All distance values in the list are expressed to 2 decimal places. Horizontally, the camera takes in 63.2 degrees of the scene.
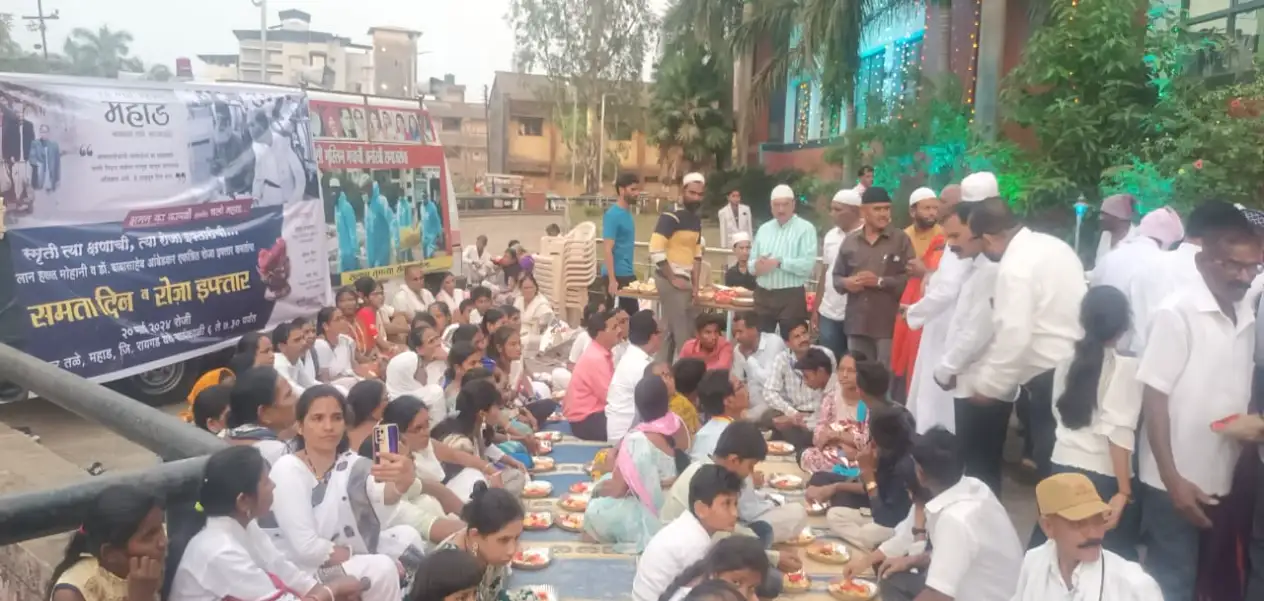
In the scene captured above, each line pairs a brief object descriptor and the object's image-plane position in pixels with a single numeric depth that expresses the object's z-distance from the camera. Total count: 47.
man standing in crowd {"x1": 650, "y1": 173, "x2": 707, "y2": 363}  7.97
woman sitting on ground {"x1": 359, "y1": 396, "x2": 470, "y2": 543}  4.58
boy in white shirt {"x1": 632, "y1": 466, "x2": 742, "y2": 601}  3.70
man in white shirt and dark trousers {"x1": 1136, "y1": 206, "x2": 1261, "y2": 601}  3.50
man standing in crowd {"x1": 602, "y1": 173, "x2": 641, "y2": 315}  8.16
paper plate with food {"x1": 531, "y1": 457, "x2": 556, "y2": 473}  6.14
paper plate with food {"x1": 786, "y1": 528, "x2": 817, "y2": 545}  5.04
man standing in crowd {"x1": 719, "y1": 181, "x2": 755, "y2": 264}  9.96
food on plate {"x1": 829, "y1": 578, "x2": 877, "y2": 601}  4.35
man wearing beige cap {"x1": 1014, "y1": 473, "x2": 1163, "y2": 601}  2.85
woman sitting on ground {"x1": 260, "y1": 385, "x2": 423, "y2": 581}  3.69
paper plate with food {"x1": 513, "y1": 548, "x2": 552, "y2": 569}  4.56
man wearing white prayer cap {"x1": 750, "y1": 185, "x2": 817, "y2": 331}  7.66
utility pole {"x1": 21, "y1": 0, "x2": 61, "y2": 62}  30.92
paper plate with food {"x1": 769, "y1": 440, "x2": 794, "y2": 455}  6.51
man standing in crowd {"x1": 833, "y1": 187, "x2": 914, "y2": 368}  6.68
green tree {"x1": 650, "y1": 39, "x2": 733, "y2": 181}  27.17
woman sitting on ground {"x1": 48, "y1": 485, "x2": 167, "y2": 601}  1.08
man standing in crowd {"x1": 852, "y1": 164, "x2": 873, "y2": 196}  10.67
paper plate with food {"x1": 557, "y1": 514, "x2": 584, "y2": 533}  5.10
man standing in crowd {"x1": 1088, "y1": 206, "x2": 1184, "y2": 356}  5.05
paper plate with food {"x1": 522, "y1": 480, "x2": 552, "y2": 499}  5.62
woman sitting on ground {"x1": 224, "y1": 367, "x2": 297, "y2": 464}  4.21
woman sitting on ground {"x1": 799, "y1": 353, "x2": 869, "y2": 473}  5.81
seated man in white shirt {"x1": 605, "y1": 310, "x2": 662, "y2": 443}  6.06
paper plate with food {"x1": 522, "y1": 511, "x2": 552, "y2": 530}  5.11
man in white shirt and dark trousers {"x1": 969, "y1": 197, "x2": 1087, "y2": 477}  4.54
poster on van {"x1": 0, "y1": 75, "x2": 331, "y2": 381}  6.37
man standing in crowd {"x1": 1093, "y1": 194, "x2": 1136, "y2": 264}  6.16
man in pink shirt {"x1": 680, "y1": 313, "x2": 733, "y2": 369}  6.87
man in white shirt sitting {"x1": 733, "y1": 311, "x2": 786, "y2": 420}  7.04
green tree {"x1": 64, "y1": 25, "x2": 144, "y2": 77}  37.72
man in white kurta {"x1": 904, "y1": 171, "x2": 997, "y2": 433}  5.42
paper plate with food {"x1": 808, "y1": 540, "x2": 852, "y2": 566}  4.81
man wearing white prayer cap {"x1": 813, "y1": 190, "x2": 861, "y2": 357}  7.22
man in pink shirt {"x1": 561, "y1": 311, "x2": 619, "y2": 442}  6.78
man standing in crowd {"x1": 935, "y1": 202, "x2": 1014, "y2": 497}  4.80
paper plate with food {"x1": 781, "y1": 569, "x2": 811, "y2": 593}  4.45
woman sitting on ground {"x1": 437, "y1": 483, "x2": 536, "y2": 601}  3.59
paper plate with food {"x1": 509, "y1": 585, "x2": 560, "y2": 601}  4.03
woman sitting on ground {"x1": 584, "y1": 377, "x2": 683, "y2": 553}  4.80
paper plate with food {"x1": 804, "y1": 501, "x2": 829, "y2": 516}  5.48
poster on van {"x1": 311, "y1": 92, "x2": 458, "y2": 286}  9.49
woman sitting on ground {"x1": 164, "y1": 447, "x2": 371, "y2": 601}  2.79
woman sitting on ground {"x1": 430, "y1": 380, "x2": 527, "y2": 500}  5.02
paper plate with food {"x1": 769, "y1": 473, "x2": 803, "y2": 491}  5.81
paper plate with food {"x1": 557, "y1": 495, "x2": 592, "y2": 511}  5.36
